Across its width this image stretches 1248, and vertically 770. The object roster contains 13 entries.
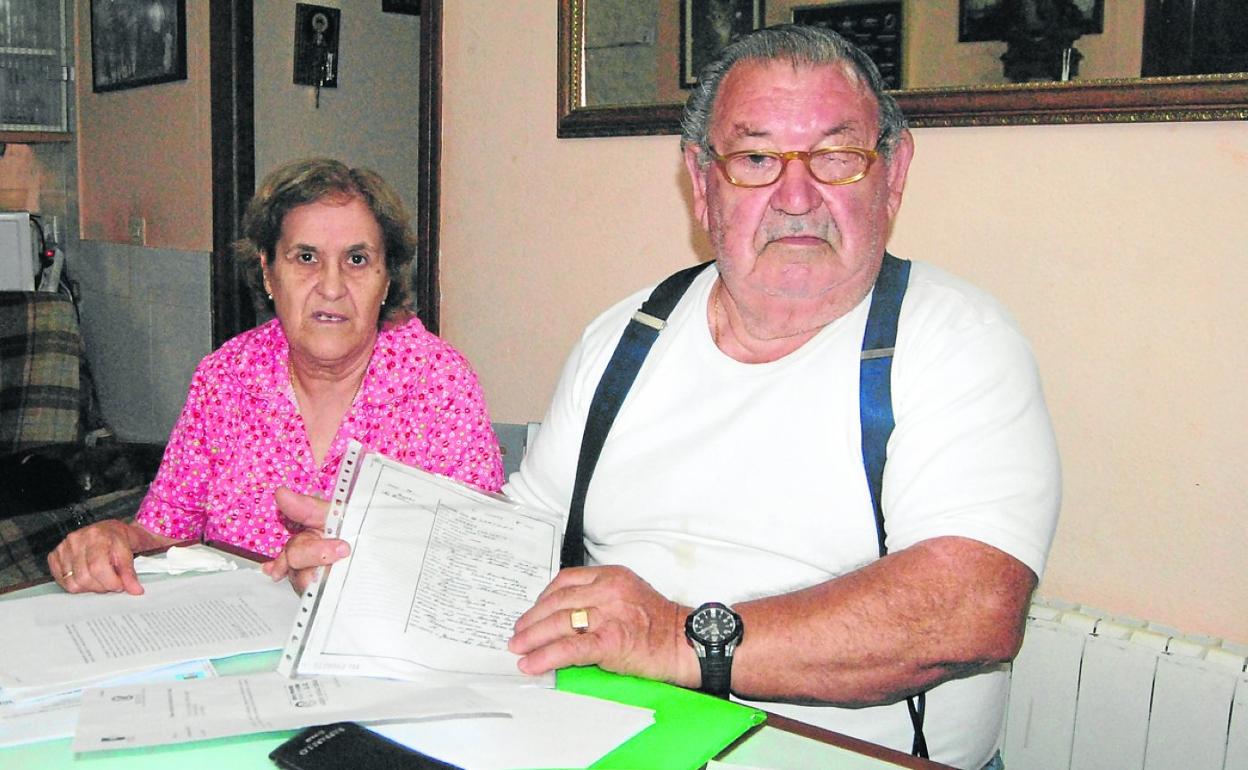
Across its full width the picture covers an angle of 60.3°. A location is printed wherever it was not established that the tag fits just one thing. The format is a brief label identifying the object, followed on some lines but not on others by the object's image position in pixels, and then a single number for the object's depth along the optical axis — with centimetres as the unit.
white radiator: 153
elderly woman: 185
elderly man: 112
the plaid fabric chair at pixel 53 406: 250
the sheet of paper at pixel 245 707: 92
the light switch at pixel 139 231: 370
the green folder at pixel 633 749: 89
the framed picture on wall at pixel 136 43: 342
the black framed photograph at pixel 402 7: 367
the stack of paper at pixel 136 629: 108
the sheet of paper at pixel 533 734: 89
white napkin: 143
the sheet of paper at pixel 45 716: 95
